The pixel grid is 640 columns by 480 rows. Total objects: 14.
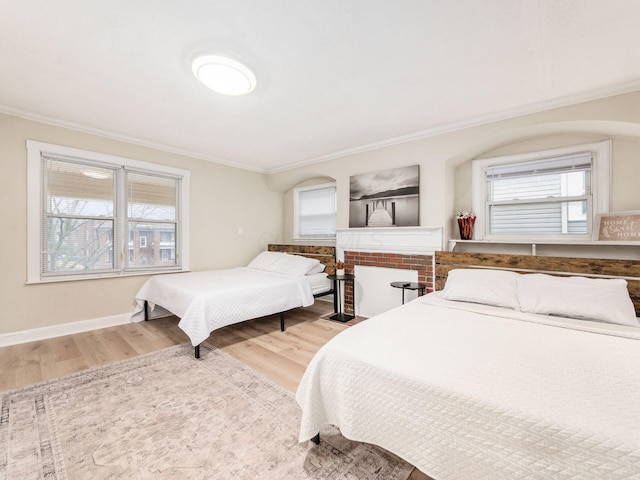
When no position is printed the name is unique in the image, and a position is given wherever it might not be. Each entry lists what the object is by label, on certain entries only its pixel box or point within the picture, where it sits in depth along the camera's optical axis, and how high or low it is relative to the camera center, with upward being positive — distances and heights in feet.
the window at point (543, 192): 8.57 +1.57
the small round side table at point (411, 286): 10.15 -1.77
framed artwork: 11.15 +1.75
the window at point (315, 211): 15.62 +1.63
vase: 10.21 +0.46
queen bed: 2.93 -1.95
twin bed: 8.79 -1.96
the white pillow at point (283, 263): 12.89 -1.23
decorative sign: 7.70 +0.33
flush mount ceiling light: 6.26 +3.97
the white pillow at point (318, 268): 13.25 -1.48
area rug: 4.54 -3.79
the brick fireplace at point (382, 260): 10.87 -0.95
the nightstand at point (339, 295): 12.59 -2.72
